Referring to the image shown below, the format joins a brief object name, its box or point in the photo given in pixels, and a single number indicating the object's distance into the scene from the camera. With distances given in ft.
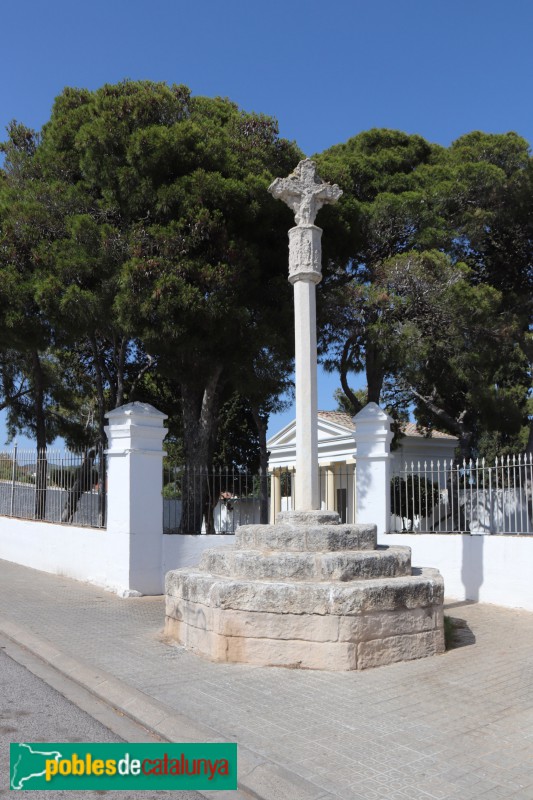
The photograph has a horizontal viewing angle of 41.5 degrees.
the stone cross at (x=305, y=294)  24.21
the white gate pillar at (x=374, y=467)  33.60
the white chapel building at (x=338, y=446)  71.09
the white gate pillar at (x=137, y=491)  33.01
